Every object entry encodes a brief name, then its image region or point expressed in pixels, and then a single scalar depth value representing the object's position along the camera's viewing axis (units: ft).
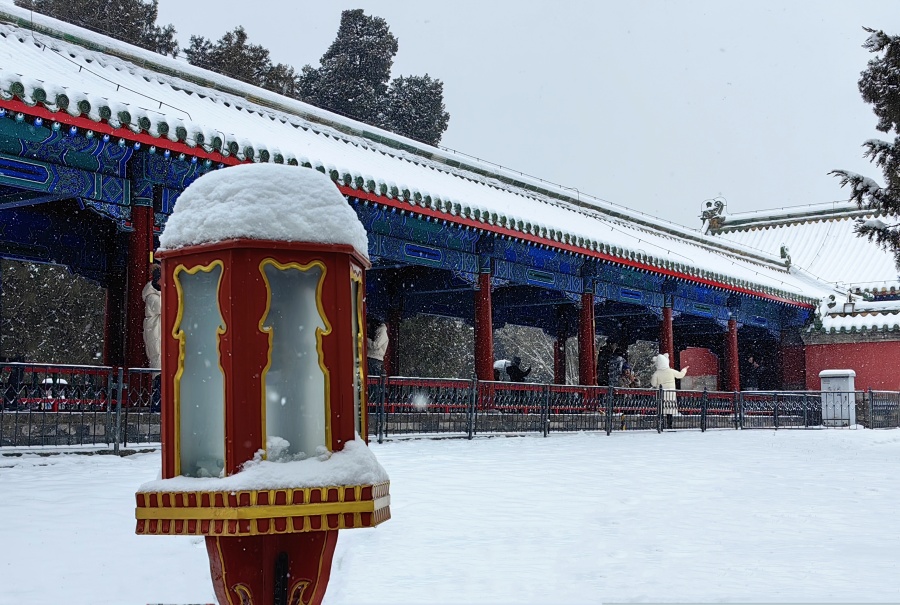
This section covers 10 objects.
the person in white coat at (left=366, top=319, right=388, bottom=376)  46.04
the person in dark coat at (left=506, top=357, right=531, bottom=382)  66.44
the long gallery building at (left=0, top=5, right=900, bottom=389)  33.91
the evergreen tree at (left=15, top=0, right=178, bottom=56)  93.76
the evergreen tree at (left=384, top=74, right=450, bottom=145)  118.83
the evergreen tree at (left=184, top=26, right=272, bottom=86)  106.28
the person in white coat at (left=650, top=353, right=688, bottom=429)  59.93
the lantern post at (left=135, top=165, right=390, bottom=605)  9.40
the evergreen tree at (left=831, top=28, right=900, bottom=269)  39.73
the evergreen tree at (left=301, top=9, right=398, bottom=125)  116.37
